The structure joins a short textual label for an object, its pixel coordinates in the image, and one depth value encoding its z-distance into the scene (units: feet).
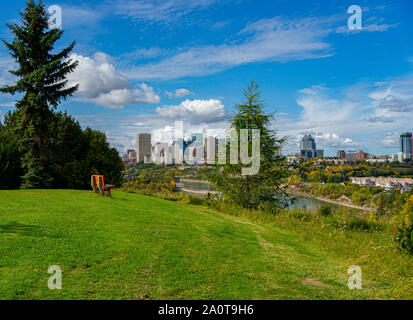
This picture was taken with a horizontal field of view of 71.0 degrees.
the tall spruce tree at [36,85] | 54.75
